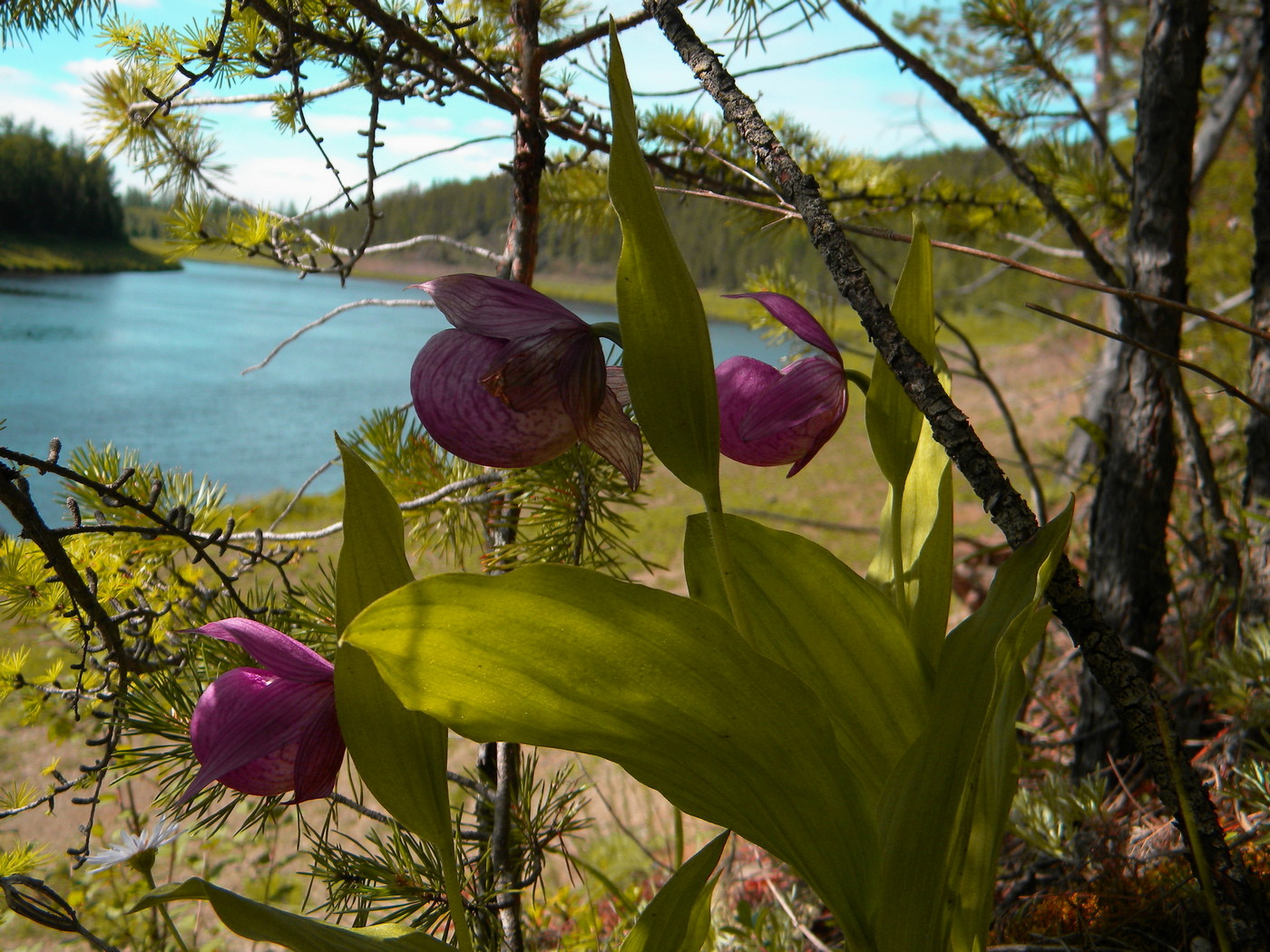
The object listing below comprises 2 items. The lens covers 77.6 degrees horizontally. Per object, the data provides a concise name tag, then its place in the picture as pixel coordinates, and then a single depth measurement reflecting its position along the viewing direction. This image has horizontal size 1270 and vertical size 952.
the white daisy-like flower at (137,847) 0.28
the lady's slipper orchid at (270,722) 0.23
